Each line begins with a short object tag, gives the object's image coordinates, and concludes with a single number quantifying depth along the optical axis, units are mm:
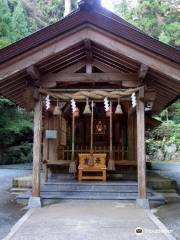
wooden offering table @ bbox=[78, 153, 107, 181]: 10391
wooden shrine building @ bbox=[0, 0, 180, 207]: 6703
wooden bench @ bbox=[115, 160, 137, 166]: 11484
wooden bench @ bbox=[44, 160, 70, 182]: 11046
